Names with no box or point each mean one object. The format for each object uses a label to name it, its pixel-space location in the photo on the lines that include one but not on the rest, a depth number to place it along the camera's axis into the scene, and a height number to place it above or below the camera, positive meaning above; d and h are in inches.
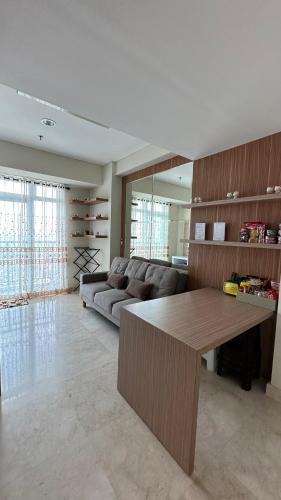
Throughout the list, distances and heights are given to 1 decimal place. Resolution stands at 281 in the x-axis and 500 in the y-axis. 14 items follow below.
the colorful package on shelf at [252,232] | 78.6 +1.8
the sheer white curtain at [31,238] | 156.4 -5.9
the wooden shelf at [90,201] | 168.1 +25.3
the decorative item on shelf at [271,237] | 74.6 +0.1
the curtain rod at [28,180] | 154.0 +38.2
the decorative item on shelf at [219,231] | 93.1 +2.1
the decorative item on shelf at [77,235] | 186.8 -2.6
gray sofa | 109.8 -29.7
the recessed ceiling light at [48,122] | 106.1 +55.3
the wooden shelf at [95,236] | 170.5 -3.0
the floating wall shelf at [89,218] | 169.7 +11.6
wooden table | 47.2 -30.9
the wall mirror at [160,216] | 121.7 +12.3
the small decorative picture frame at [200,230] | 101.7 +2.6
